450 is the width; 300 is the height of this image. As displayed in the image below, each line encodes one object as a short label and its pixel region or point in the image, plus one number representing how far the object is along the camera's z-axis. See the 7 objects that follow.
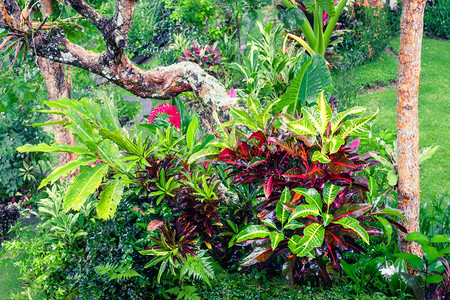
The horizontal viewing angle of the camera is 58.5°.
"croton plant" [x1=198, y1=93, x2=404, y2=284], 2.49
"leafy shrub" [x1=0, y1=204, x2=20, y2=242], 5.74
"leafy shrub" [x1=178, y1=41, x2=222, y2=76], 7.54
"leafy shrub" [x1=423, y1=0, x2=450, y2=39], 9.11
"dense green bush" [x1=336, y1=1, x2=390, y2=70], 8.41
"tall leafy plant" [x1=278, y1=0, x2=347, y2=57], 6.02
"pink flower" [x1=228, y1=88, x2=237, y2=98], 4.13
